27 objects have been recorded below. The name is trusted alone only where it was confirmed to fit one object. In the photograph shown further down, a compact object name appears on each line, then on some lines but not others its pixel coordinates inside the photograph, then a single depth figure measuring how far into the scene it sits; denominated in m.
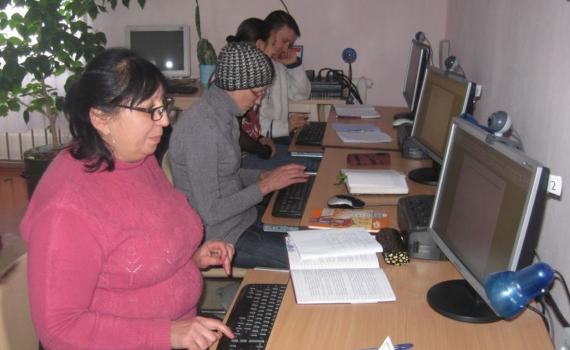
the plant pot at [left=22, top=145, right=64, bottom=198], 3.95
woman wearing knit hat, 1.99
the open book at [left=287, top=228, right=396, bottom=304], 1.42
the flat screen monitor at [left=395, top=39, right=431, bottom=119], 2.82
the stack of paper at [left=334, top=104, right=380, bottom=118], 3.44
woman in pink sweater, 1.21
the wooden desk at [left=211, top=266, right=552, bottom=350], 1.24
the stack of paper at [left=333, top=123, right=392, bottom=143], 2.88
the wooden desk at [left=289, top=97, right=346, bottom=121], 4.08
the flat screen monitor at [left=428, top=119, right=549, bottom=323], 1.09
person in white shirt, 3.42
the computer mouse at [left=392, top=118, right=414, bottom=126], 2.98
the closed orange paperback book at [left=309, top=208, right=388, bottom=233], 1.80
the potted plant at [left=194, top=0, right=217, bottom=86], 4.30
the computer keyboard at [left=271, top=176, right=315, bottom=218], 2.10
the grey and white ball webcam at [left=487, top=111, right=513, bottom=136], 1.37
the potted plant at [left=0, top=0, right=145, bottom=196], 3.63
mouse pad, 2.44
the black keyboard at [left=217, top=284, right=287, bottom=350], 1.32
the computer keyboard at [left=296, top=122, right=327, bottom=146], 3.03
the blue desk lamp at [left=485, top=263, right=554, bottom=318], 0.93
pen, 1.21
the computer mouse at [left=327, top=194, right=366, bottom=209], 1.95
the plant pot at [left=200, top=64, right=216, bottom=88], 4.30
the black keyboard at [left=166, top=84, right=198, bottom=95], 4.14
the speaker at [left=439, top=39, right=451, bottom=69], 3.45
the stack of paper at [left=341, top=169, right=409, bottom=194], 2.09
